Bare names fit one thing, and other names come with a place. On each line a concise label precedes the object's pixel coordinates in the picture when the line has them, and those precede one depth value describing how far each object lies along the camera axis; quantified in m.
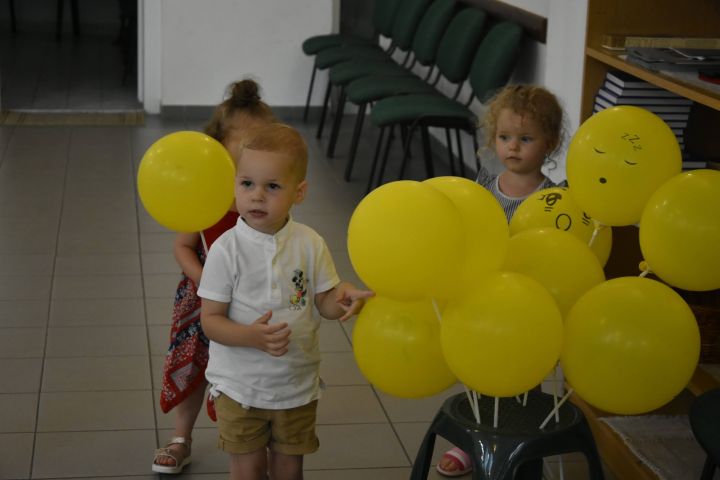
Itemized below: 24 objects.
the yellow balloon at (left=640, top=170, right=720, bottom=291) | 1.80
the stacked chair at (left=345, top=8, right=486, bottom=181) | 5.17
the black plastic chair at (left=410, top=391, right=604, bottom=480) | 1.89
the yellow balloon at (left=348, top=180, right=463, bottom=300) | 1.67
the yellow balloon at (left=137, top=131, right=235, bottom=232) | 2.11
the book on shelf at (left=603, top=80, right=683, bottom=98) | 2.82
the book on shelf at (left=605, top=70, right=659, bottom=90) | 2.82
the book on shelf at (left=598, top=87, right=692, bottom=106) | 2.83
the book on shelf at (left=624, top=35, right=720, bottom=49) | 2.84
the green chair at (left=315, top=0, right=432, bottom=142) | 5.94
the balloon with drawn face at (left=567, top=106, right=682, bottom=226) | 1.99
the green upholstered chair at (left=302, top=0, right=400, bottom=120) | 6.36
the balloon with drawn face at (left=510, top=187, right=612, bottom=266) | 2.21
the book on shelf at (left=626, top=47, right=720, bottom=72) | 2.58
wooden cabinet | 2.77
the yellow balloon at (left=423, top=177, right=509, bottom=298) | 1.76
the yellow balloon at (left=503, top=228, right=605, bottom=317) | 1.93
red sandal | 2.68
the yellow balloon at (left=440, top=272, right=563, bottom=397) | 1.73
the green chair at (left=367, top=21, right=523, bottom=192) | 4.71
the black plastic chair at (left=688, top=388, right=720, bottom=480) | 1.94
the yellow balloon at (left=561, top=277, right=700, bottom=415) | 1.75
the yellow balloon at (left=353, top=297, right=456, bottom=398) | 1.87
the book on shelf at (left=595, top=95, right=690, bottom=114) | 2.91
